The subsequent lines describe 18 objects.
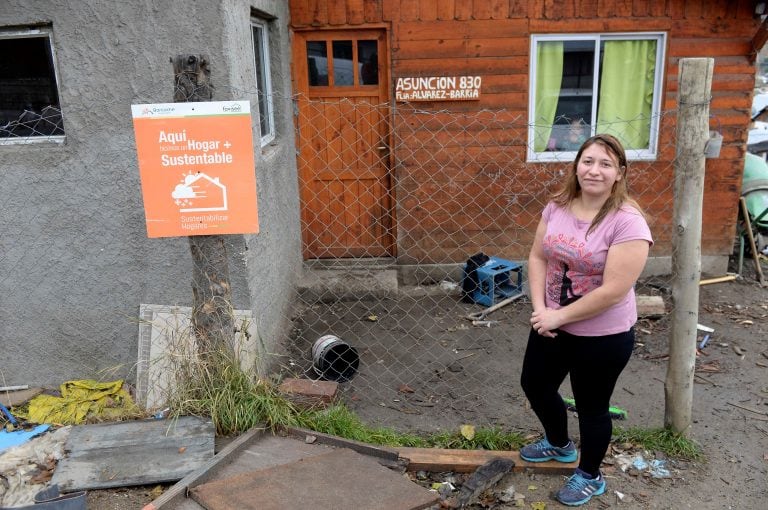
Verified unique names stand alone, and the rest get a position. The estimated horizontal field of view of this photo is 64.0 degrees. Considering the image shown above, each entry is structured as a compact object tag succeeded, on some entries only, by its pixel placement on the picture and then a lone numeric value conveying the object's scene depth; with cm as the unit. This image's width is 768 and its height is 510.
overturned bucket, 487
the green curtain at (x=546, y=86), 685
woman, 282
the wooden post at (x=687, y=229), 333
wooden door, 687
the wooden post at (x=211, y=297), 355
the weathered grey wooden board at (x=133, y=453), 318
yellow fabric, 414
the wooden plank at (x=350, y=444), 349
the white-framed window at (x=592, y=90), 686
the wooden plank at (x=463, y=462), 343
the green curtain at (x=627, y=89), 691
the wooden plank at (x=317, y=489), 294
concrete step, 683
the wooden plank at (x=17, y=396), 443
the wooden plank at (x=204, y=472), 293
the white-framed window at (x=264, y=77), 584
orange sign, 336
